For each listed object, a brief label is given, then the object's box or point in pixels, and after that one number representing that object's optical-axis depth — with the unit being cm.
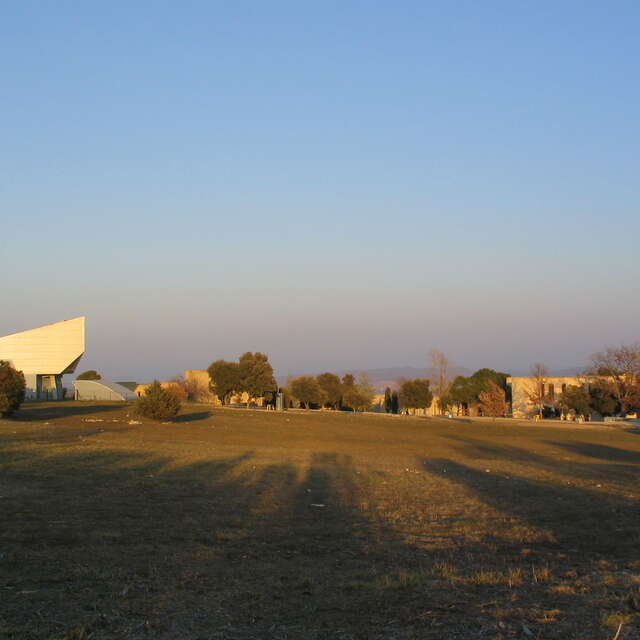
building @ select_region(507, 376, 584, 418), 9069
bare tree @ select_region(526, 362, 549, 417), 8506
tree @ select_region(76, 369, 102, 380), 11994
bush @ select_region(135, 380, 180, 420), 4191
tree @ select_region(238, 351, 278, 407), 7838
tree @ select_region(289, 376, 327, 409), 8838
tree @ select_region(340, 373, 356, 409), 9156
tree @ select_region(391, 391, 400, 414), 10240
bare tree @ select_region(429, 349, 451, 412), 10536
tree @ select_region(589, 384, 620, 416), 7831
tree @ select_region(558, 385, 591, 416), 7619
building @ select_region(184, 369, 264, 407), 9519
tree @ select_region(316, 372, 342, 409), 9194
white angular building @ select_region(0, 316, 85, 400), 8269
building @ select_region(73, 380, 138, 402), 9112
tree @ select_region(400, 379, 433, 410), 9275
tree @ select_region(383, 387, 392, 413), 10356
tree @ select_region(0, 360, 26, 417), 3975
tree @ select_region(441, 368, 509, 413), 9556
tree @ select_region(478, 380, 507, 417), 8100
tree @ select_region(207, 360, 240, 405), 7850
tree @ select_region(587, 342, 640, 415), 7745
